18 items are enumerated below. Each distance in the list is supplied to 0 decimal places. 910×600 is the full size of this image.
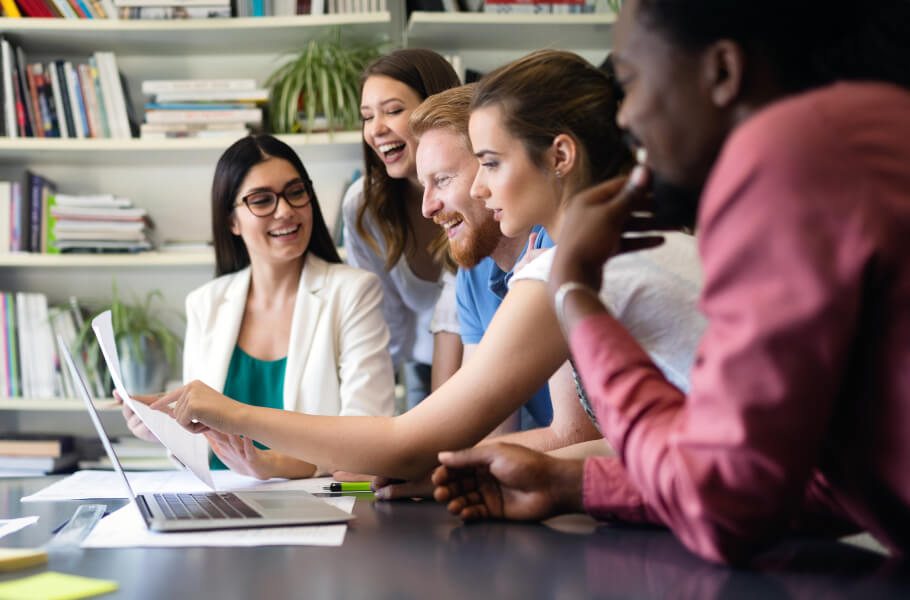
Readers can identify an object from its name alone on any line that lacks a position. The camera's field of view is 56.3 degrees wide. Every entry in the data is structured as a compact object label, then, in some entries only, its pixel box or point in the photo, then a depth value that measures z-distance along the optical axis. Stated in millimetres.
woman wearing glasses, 2096
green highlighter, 1246
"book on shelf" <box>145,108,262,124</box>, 2984
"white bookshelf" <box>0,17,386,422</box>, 3109
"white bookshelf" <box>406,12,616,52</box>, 2902
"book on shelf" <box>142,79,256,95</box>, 2986
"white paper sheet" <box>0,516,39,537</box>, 1025
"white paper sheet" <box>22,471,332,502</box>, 1269
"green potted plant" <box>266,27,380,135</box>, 2912
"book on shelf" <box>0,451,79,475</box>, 2828
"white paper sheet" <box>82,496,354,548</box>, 882
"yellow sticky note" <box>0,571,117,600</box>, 701
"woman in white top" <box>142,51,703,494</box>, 1074
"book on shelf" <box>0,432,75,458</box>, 2852
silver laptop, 948
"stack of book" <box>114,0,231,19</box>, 2963
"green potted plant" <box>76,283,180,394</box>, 2953
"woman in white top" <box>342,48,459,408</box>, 2266
